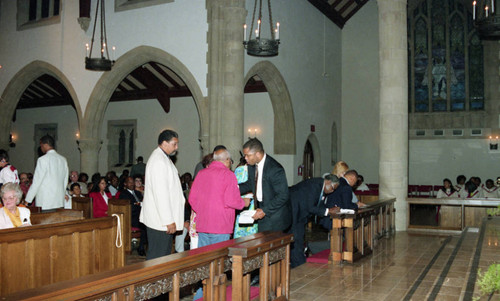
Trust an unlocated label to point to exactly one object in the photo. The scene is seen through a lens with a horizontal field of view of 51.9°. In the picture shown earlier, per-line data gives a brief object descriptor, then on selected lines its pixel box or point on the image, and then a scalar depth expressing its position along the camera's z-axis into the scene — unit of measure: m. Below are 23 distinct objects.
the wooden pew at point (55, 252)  3.75
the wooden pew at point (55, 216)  4.85
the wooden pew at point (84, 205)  6.40
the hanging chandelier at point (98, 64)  10.55
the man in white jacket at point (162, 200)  4.20
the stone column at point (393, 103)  9.61
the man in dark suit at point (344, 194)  6.63
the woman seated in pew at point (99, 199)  7.82
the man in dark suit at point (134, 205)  7.53
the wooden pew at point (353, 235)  6.17
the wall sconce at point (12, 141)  19.47
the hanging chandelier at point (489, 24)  7.58
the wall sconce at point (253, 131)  14.64
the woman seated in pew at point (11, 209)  4.28
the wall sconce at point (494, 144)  16.48
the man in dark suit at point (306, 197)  5.70
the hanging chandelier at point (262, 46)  8.74
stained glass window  16.94
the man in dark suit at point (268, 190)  4.49
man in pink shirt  4.20
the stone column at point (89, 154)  13.05
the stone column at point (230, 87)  9.86
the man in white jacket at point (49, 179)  5.63
